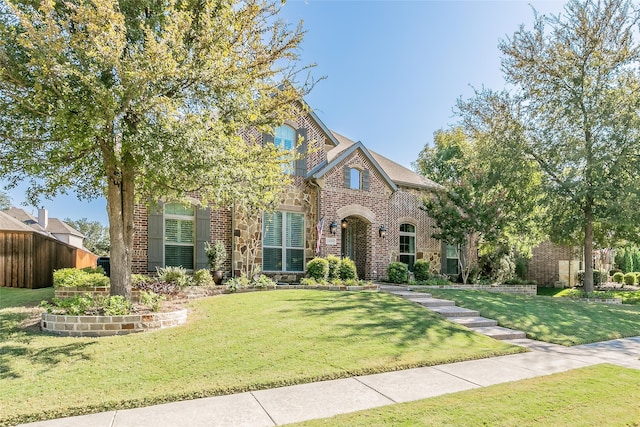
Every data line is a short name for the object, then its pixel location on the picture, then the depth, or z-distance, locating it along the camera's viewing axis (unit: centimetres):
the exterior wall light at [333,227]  1419
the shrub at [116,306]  684
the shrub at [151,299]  766
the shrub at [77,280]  894
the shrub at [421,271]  1582
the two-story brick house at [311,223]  1202
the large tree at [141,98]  577
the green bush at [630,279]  2588
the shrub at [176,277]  1034
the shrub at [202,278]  1097
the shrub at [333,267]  1302
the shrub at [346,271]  1316
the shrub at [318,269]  1257
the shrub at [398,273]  1460
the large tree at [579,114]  1384
